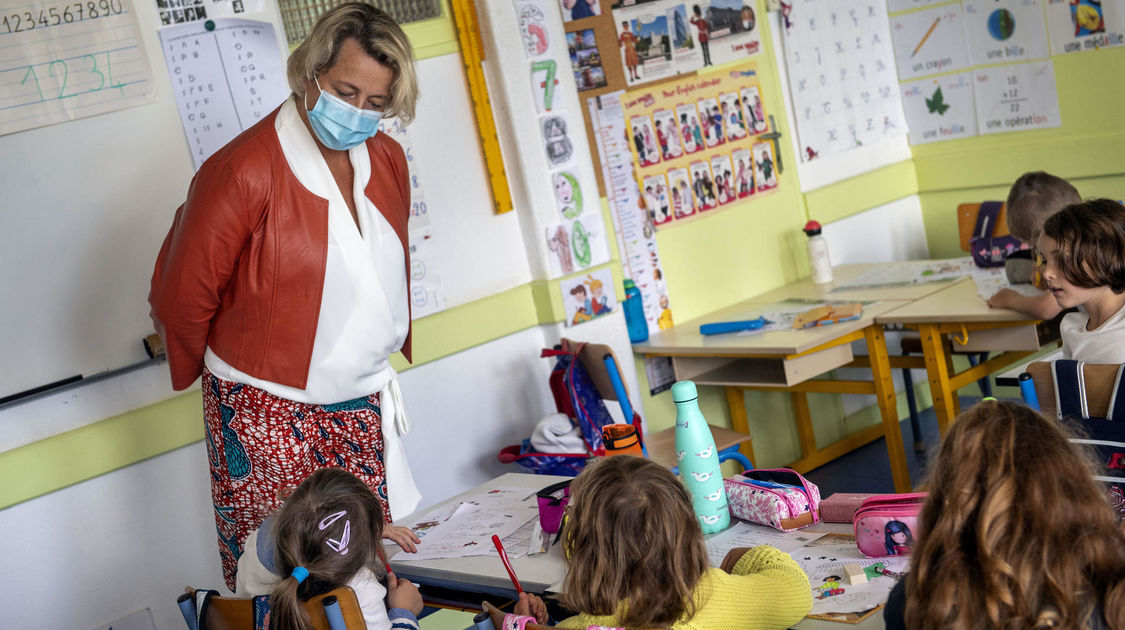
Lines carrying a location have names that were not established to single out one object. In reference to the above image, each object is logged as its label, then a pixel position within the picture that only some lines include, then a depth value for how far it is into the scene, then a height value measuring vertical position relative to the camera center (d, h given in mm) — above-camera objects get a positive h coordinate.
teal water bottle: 1967 -620
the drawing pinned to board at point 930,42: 4598 +43
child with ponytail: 1729 -571
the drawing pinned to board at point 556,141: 3580 -14
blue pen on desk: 3658 -741
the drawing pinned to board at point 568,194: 3629 -194
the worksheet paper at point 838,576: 1632 -759
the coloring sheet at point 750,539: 1871 -750
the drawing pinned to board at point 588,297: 3631 -539
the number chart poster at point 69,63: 2682 +438
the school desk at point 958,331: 3189 -834
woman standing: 2186 -162
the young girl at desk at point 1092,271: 2416 -541
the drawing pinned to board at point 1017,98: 4371 -254
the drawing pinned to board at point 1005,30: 4336 +18
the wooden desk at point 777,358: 3385 -852
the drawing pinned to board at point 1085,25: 4090 -26
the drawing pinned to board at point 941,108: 4652 -240
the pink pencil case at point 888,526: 1729 -706
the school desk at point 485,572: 1970 -765
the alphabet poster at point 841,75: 4469 -11
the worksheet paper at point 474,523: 2246 -765
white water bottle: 4188 -651
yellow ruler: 3463 +177
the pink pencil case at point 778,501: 1929 -706
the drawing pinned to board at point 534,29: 3529 +349
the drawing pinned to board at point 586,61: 3783 +230
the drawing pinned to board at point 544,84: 3549 +172
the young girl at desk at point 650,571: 1542 -613
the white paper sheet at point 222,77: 2926 +348
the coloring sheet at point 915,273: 3812 -752
